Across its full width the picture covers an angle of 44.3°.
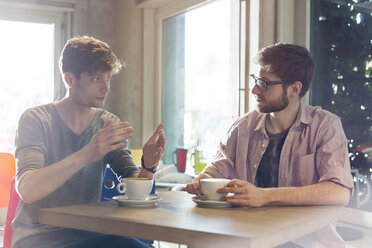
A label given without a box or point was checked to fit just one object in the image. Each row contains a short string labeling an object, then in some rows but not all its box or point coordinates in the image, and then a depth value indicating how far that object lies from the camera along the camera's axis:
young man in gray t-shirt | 1.40
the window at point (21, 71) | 4.11
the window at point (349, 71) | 2.07
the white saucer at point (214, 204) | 1.32
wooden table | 0.98
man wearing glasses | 1.52
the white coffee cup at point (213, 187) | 1.36
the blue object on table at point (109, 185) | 2.01
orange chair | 2.26
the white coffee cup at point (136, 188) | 1.36
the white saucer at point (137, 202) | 1.32
